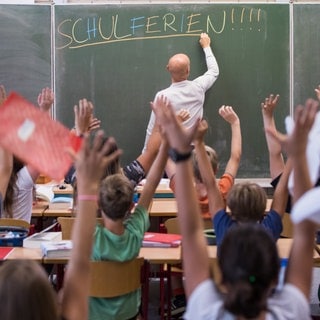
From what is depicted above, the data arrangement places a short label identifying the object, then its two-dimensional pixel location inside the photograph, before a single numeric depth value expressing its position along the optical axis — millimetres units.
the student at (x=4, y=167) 3158
